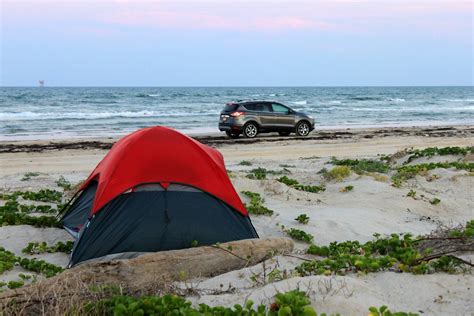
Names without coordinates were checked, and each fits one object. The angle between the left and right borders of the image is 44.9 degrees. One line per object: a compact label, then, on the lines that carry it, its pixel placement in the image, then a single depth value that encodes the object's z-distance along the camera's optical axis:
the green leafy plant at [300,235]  7.88
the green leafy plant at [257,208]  9.10
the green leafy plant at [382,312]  3.92
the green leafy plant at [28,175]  12.80
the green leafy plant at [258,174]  11.62
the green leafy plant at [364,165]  13.04
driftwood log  4.44
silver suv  23.14
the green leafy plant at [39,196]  10.04
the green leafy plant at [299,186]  10.96
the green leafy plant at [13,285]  5.12
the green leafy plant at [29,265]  6.32
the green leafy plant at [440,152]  14.22
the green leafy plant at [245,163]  15.50
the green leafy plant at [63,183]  11.13
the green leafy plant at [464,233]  5.94
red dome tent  6.90
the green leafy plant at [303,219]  8.69
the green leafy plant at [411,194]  10.37
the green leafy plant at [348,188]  11.01
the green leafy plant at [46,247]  7.36
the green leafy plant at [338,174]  11.98
